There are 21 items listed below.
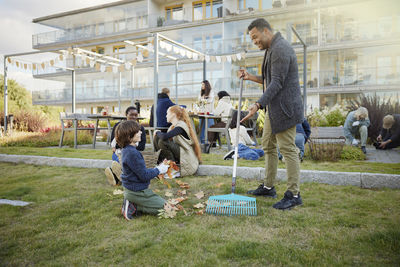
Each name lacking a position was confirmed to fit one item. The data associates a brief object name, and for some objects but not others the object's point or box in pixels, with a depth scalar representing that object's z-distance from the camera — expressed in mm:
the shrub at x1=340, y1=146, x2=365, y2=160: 6234
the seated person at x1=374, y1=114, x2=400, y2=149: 7715
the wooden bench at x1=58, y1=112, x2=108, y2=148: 8414
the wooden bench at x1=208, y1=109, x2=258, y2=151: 6852
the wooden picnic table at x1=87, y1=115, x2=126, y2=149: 8187
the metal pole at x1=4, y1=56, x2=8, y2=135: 10102
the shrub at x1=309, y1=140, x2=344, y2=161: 5789
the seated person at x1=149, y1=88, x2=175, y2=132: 6730
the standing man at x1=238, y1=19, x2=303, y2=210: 3127
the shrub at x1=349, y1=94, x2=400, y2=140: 9203
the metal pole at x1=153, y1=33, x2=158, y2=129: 6831
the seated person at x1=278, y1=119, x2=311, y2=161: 5355
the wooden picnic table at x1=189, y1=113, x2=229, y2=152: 6885
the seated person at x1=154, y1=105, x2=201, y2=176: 4727
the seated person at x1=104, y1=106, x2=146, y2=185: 4238
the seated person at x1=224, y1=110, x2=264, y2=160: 5902
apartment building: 19812
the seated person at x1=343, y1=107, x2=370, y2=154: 7898
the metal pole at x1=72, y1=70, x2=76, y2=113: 10297
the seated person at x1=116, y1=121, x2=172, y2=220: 3000
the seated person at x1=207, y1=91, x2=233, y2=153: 7941
